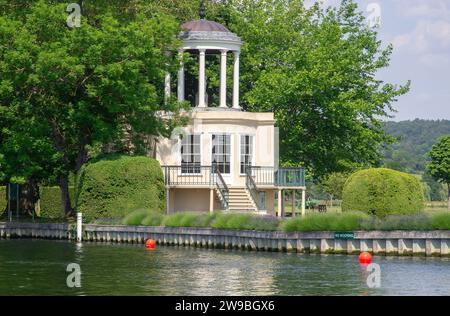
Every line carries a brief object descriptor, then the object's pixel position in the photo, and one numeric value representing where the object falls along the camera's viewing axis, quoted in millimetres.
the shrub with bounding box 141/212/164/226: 58031
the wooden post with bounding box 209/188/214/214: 63969
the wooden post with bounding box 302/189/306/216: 64719
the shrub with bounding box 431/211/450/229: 47312
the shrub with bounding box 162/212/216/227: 55906
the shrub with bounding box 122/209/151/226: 58812
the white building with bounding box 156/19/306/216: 65062
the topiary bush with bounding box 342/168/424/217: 54594
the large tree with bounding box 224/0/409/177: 75812
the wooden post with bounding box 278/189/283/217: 66062
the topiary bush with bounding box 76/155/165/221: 60094
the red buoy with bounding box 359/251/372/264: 44906
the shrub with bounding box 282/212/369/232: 49625
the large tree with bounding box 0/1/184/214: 60219
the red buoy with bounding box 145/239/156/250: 54594
